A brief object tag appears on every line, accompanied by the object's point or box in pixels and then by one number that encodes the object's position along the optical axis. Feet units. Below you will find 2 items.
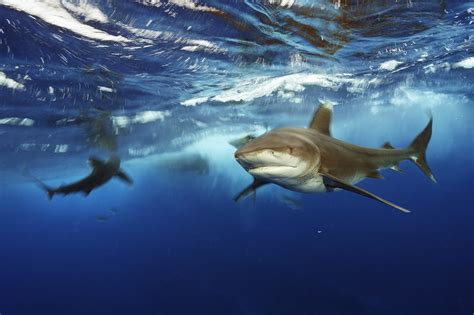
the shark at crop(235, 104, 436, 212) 12.97
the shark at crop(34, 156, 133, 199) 30.53
